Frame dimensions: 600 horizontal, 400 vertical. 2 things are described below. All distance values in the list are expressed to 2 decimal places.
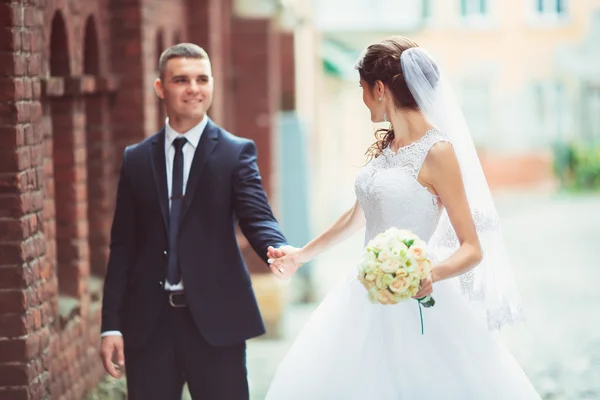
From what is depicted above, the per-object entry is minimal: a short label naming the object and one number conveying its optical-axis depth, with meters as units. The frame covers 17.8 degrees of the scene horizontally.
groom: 7.82
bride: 7.05
